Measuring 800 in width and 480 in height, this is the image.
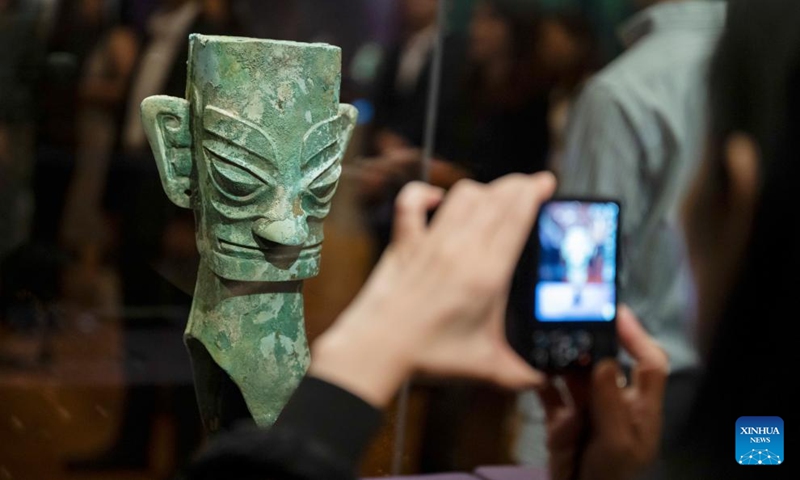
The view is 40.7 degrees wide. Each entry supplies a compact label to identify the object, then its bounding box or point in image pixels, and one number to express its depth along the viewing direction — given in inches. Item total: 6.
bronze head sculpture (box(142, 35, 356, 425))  58.4
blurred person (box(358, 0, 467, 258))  76.6
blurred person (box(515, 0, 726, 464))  60.1
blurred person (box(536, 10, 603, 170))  66.3
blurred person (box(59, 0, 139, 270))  76.5
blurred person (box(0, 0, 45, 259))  77.1
